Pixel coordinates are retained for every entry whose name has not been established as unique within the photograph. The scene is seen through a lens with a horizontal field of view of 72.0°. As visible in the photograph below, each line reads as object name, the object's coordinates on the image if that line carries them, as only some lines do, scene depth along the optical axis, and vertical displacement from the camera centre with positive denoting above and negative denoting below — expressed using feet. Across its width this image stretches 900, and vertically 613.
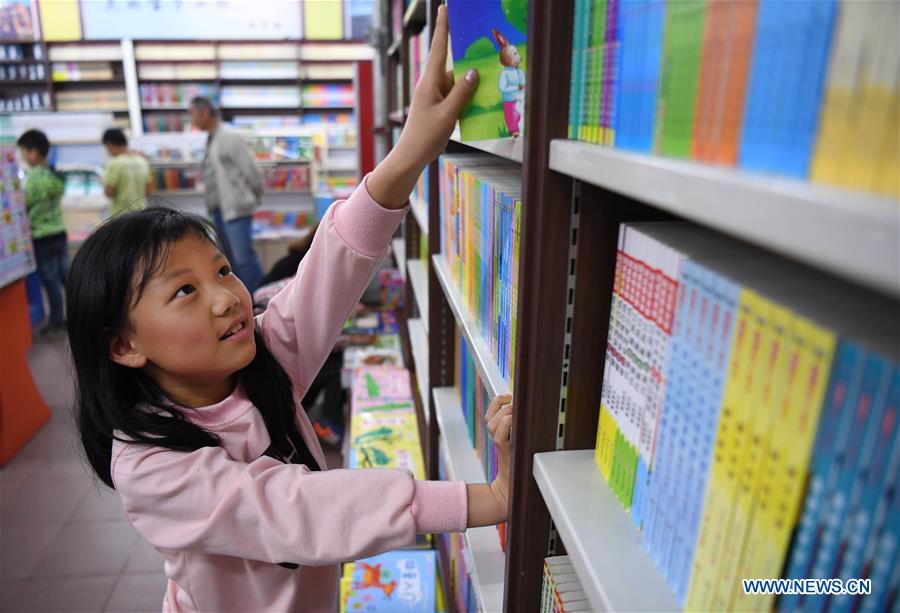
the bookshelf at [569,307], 1.56 -0.69
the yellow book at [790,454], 1.30 -0.69
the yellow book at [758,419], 1.40 -0.66
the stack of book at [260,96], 27.96 +1.43
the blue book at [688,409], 1.73 -0.78
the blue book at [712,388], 1.60 -0.66
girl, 2.76 -1.50
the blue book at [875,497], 1.17 -0.68
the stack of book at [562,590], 2.72 -1.99
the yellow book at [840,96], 1.12 +0.08
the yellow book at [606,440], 2.50 -1.22
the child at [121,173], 16.74 -1.20
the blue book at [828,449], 1.22 -0.63
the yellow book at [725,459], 1.52 -0.83
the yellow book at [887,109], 1.06 +0.05
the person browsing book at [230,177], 15.62 -1.19
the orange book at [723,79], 1.37 +0.13
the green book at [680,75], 1.55 +0.15
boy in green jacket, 14.53 -2.11
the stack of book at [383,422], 7.47 -3.79
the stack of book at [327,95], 28.48 +1.56
